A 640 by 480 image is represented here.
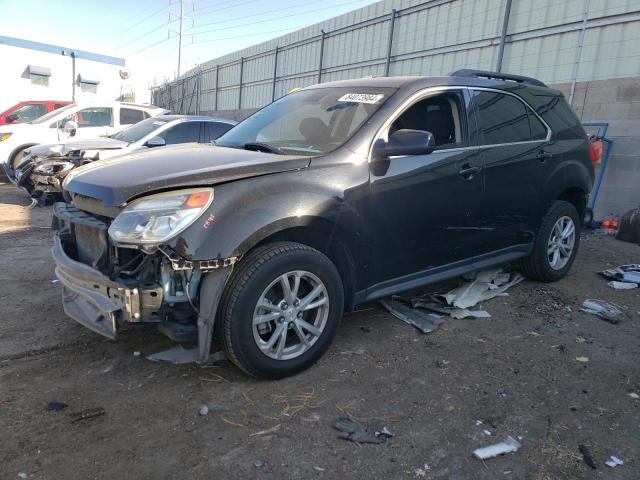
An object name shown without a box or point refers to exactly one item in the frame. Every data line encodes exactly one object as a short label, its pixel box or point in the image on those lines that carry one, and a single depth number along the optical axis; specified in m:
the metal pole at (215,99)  24.00
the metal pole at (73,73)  23.09
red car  11.09
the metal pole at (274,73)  17.67
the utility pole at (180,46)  41.38
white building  23.16
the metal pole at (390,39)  11.74
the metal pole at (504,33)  8.84
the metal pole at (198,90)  26.44
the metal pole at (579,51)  7.68
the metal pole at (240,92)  20.94
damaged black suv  2.64
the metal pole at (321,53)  14.73
